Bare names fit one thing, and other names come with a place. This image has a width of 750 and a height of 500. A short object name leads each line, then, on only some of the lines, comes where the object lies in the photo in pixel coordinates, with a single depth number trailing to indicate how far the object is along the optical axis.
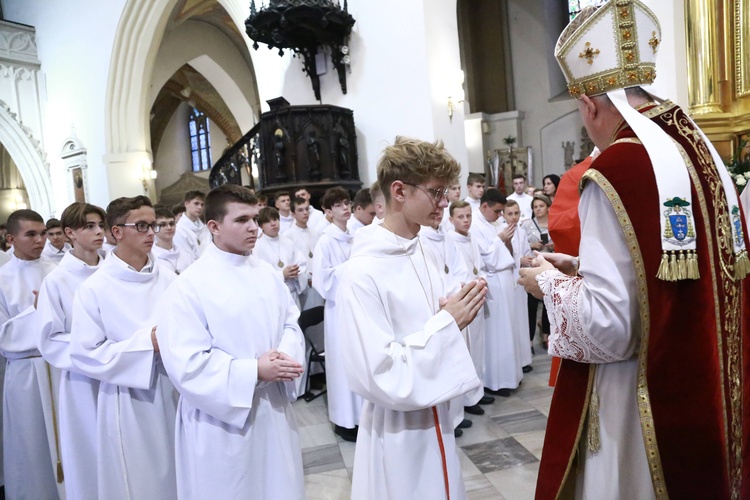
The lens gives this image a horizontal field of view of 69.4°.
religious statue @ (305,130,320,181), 8.59
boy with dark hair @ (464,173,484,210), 7.28
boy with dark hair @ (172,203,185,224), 7.67
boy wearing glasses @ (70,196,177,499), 2.63
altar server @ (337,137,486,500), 1.78
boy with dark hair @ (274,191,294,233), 7.52
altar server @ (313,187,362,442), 4.54
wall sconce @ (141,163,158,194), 14.97
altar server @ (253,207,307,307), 5.96
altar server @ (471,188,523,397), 5.25
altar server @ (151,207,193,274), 5.49
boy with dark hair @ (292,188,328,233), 7.02
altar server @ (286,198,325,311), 6.58
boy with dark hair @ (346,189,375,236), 5.22
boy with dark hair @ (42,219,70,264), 5.18
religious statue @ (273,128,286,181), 8.61
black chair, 5.26
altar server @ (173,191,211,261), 6.86
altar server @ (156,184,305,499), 2.21
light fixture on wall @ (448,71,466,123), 9.05
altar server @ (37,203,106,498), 2.90
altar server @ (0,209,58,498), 3.44
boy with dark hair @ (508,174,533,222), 9.02
